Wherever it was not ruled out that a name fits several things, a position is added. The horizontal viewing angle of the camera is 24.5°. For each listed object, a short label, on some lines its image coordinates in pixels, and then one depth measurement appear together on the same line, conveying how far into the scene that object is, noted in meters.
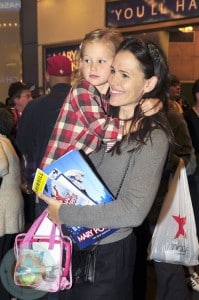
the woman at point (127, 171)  1.68
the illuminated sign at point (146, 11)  4.89
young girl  1.93
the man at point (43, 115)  2.69
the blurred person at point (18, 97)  5.14
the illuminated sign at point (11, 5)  7.51
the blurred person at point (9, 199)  3.22
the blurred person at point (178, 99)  4.65
